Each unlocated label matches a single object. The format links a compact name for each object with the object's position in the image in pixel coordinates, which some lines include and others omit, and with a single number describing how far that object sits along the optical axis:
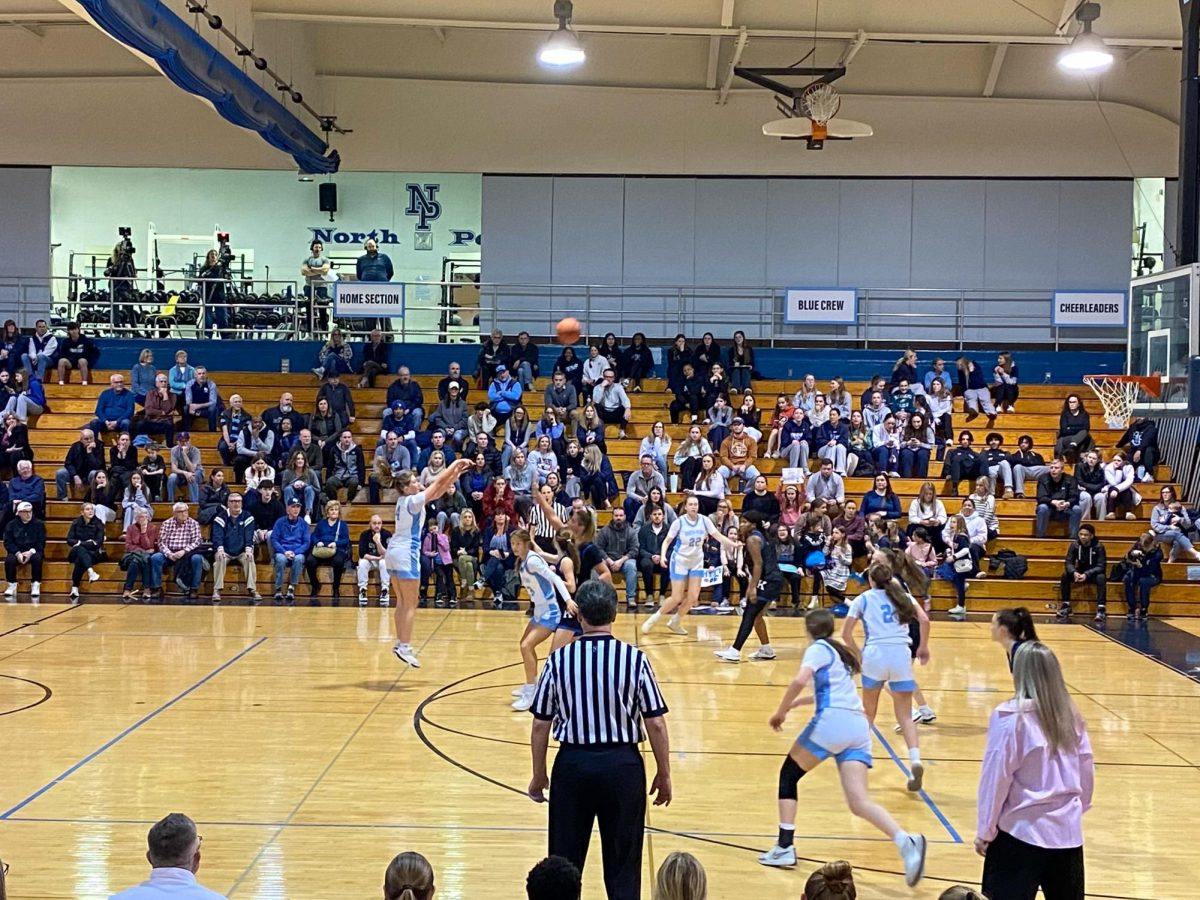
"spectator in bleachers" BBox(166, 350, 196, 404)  23.55
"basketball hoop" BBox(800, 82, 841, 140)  18.81
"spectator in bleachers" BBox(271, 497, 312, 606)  19.08
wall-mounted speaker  29.19
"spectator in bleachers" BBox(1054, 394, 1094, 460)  22.17
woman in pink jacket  5.10
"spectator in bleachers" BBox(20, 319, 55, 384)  24.97
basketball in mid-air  20.02
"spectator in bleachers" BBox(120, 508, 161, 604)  18.77
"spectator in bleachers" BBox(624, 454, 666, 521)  20.31
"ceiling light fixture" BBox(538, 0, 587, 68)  16.44
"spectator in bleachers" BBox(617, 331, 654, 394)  25.12
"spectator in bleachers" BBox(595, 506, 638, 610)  18.94
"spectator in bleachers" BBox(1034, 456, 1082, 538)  20.36
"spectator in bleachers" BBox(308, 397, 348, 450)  22.41
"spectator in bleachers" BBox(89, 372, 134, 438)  22.81
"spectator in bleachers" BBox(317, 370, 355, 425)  23.17
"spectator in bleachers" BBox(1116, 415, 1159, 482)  21.38
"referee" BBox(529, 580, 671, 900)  5.45
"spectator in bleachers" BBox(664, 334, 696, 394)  24.44
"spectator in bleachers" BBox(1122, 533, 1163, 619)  18.64
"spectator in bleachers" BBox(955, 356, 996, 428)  23.81
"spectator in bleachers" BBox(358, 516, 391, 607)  18.86
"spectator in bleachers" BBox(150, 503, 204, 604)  18.97
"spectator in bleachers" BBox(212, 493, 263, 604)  19.08
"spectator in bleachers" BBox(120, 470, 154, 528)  19.93
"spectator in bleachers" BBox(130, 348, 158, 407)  23.73
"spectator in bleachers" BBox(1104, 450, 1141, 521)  20.69
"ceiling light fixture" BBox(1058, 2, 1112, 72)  15.91
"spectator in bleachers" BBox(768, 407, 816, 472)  21.83
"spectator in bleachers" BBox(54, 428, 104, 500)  21.14
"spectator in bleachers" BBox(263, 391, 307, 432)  22.35
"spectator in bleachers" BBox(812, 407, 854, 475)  21.62
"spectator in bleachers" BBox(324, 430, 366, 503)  21.23
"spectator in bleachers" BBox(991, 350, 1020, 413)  24.30
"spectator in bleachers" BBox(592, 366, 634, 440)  23.48
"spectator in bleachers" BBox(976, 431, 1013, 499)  21.34
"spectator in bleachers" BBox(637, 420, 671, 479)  21.58
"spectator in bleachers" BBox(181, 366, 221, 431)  23.20
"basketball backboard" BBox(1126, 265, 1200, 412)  14.29
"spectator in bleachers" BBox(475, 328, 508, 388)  24.61
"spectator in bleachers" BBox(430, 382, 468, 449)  22.50
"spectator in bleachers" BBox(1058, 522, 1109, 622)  18.80
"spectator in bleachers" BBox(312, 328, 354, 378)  24.88
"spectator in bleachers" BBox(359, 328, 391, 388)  25.19
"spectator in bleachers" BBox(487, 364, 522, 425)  23.15
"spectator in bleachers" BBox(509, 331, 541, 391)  24.61
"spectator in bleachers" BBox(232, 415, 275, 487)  21.61
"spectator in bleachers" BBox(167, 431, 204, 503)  20.86
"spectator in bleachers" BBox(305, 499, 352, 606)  19.20
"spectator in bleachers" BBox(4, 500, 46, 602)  18.94
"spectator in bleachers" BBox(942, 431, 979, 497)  21.39
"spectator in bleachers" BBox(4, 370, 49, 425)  23.55
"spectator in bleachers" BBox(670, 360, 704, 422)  23.89
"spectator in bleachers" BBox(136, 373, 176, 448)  22.55
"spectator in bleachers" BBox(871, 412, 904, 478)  21.77
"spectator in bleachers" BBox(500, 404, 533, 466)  21.98
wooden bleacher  19.36
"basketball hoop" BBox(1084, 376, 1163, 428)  15.18
